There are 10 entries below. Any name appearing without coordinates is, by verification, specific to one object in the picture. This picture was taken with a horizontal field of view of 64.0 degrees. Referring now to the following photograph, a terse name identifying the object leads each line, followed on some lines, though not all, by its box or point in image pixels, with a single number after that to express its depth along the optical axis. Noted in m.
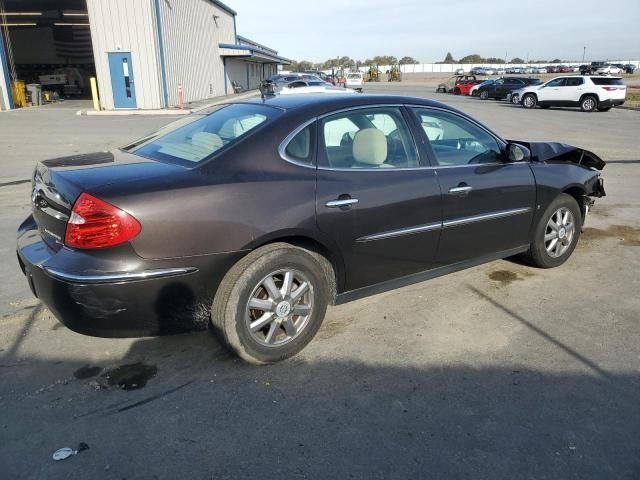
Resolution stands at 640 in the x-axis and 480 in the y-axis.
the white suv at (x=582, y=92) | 24.58
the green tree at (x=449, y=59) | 151.75
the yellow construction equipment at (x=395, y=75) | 72.31
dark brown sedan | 2.76
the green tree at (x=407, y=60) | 147.62
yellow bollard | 24.23
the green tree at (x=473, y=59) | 145.38
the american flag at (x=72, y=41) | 41.66
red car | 39.59
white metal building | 24.05
